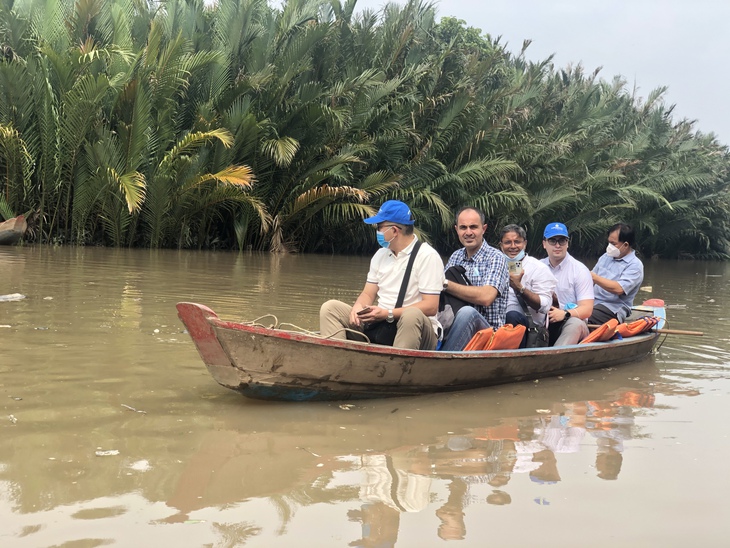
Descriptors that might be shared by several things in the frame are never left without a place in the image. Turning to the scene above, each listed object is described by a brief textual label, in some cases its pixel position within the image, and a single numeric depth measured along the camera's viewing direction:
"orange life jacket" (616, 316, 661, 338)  7.21
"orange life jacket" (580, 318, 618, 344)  6.65
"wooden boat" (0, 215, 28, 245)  14.59
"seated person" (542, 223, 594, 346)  6.57
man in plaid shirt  5.57
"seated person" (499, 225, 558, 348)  6.28
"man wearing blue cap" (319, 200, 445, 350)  5.12
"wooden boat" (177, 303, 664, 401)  4.29
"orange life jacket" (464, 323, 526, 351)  5.40
